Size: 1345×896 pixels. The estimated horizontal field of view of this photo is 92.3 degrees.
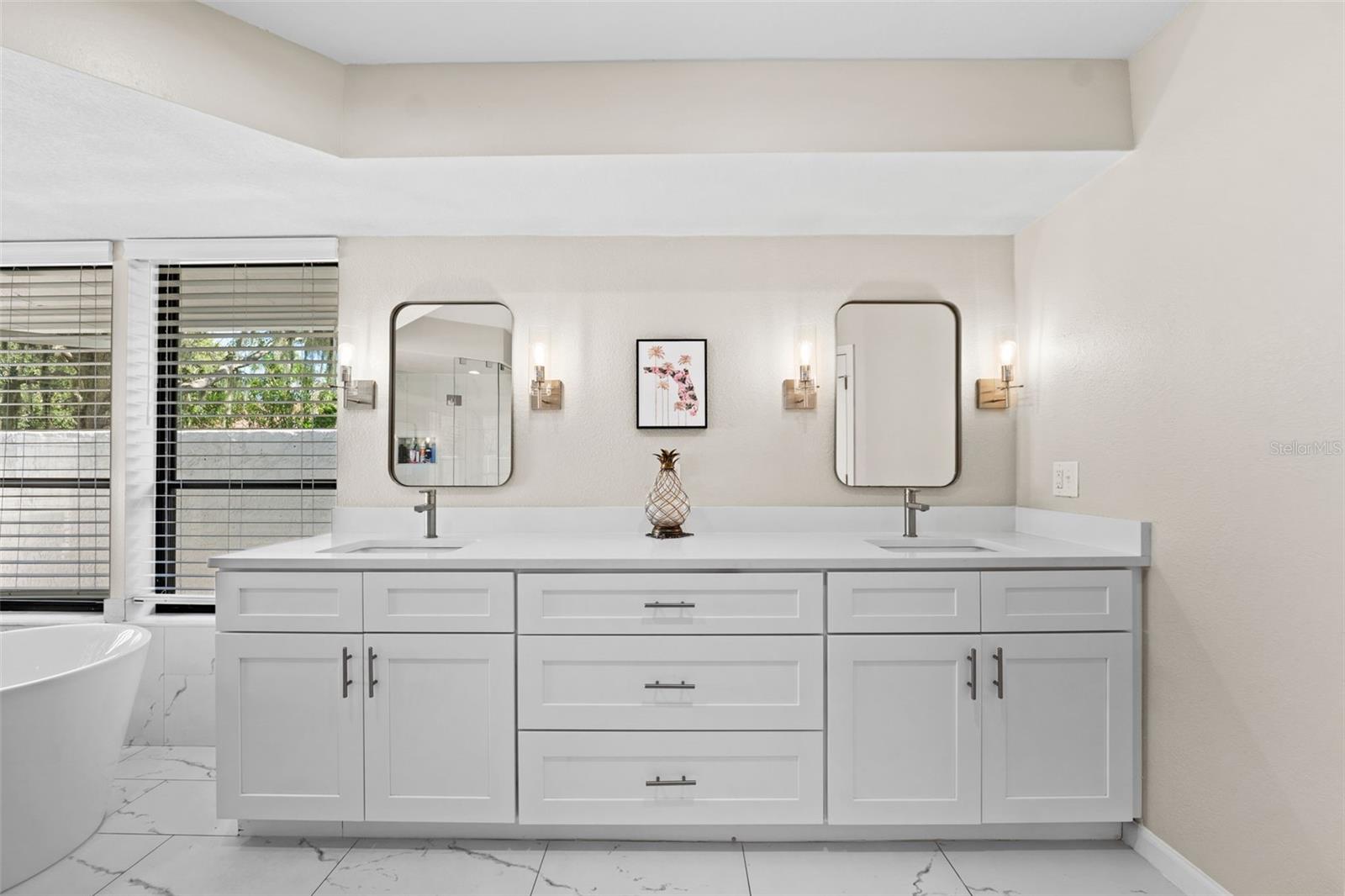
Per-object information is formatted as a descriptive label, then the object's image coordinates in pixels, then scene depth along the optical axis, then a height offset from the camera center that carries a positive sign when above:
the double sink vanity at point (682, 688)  1.91 -0.71
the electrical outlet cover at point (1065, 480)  2.20 -0.09
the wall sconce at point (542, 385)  2.53 +0.25
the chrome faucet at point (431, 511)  2.42 -0.24
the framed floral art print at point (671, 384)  2.55 +0.26
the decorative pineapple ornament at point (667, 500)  2.41 -0.19
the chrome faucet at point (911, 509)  2.40 -0.20
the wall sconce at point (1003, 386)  2.52 +0.27
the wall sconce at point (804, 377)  2.53 +0.29
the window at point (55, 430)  2.68 +0.05
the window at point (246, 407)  2.66 +0.16
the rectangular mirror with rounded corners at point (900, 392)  2.56 +0.24
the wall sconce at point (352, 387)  2.53 +0.23
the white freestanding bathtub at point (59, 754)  1.80 -0.91
